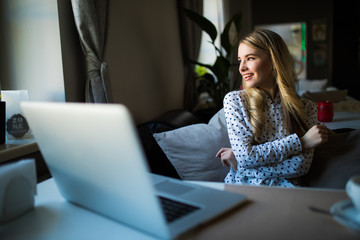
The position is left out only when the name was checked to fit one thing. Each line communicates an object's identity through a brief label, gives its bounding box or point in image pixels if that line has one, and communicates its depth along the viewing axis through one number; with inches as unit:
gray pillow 71.9
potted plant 128.0
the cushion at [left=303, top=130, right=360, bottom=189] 55.2
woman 52.7
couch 58.6
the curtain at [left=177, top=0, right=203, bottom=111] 144.9
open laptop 24.5
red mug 89.5
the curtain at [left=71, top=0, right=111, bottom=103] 77.5
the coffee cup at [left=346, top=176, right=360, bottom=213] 27.7
